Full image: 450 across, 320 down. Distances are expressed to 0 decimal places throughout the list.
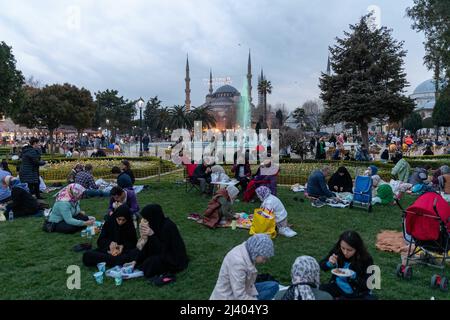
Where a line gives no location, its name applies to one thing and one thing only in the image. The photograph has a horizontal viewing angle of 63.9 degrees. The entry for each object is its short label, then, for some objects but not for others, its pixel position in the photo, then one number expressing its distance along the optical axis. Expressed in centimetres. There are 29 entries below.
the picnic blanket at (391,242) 587
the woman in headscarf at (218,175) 1005
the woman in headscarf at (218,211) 729
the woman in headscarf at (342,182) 1026
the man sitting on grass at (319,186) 946
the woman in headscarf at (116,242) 514
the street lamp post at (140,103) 2003
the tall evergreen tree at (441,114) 4009
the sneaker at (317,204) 909
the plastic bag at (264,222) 641
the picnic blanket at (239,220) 726
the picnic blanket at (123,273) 473
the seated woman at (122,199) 648
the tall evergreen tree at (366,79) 2286
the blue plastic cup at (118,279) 460
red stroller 479
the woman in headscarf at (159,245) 485
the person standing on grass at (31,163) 914
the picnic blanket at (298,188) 1123
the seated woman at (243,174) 1052
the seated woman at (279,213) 667
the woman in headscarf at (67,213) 680
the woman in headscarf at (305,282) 313
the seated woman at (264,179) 937
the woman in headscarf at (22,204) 785
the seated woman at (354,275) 374
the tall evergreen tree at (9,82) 1972
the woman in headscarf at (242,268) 340
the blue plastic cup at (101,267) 494
